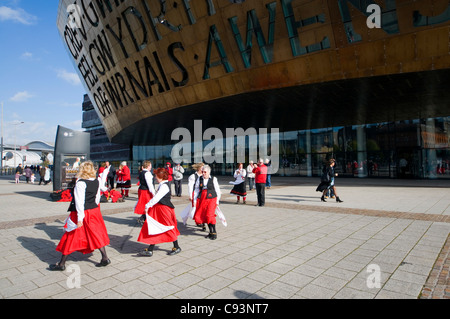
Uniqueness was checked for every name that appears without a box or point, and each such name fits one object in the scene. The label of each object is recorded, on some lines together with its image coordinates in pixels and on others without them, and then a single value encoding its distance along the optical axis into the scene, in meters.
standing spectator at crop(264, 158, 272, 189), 18.88
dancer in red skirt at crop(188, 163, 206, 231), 6.82
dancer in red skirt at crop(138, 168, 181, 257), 5.14
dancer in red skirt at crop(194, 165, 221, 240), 6.50
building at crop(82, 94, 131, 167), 66.69
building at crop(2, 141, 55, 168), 86.31
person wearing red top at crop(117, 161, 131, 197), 12.80
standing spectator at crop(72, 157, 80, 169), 13.38
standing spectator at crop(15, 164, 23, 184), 27.68
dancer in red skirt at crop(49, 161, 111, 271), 4.54
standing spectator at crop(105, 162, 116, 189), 15.66
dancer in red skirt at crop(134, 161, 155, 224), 7.48
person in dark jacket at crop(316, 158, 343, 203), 11.53
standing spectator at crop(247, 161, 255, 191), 16.48
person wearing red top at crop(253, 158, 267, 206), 11.02
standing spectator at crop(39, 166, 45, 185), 25.26
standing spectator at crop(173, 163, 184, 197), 14.06
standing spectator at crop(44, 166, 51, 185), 24.63
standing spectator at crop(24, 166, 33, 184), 28.67
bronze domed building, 13.00
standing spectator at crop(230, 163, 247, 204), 11.73
